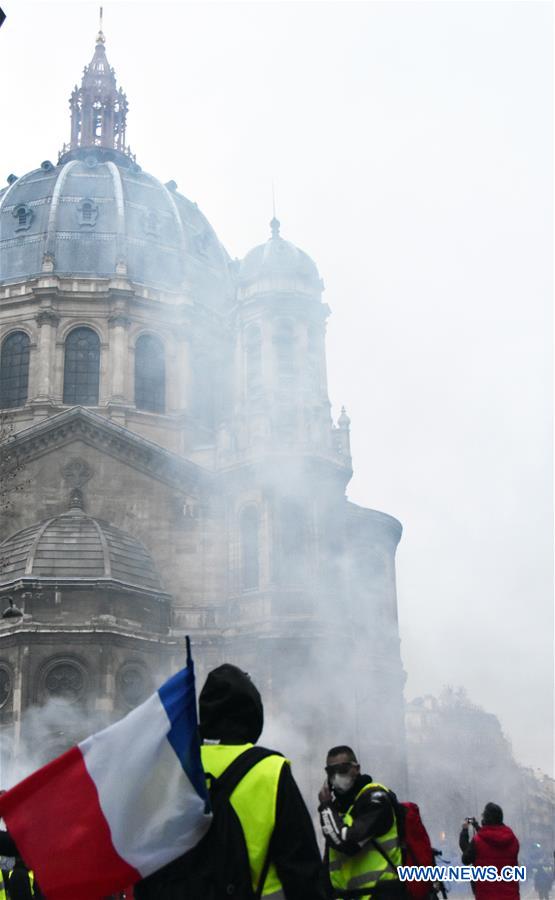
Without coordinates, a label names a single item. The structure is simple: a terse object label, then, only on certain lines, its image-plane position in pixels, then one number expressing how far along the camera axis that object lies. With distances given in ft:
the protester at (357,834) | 20.03
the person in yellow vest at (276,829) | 12.48
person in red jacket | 28.68
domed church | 93.04
